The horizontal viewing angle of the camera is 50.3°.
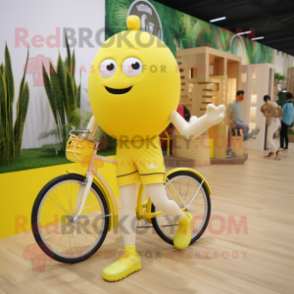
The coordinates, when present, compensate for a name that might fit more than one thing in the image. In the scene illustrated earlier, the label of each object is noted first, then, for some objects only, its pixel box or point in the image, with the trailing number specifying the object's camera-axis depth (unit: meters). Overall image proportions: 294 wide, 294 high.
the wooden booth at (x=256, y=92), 7.00
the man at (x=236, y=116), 5.91
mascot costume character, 1.69
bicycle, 1.85
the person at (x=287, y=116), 7.23
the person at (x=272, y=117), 5.99
